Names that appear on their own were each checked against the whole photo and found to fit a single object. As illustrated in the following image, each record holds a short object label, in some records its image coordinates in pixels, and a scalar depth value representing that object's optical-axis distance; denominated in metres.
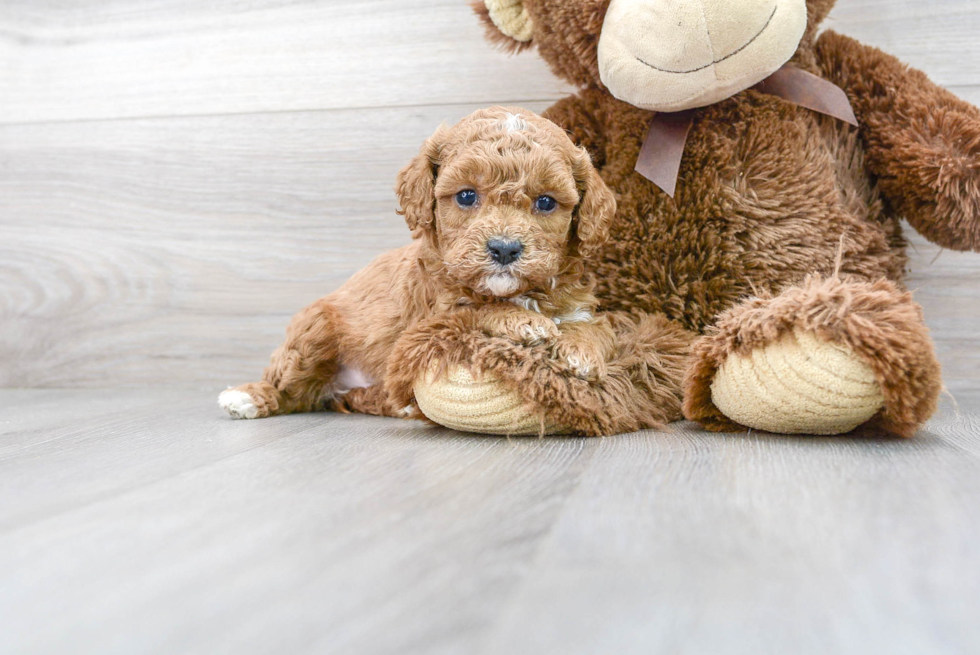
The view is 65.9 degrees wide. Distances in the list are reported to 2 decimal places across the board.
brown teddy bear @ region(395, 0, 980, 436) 0.91
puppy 0.90
